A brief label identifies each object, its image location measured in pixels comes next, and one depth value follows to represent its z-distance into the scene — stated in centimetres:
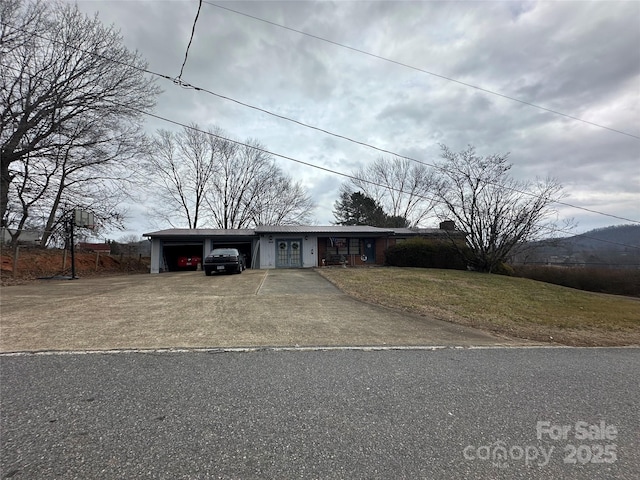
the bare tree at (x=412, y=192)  3784
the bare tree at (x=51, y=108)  1346
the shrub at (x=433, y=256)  2220
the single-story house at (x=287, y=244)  2200
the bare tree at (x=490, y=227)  2012
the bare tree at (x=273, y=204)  3697
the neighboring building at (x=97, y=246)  2789
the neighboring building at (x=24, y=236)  1702
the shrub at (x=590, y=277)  1872
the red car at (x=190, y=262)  2327
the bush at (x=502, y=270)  2133
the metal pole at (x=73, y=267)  1564
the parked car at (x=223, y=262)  1667
